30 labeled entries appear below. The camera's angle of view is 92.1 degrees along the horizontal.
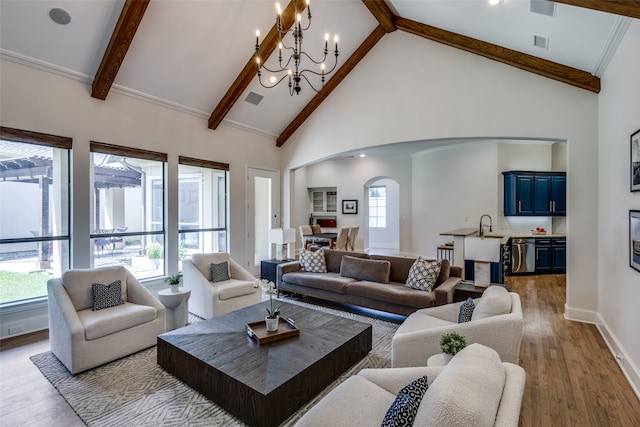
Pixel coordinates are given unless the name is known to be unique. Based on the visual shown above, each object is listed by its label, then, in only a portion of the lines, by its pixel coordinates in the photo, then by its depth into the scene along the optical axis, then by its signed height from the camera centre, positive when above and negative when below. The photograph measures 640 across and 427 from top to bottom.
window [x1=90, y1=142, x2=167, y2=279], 4.34 +0.05
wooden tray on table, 2.65 -1.07
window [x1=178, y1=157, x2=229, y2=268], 5.38 +0.11
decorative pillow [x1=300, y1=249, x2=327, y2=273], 5.07 -0.84
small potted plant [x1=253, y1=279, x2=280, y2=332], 2.77 -0.96
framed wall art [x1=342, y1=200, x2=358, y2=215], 9.82 +0.14
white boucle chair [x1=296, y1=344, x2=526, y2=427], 1.06 -0.79
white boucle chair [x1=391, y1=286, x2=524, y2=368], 2.20 -0.92
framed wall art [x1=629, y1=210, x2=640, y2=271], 2.58 -0.25
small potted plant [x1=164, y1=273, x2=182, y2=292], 3.67 -0.83
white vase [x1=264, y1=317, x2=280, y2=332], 2.77 -1.02
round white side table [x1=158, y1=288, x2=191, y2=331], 3.63 -1.12
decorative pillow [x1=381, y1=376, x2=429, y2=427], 1.27 -0.83
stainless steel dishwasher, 6.75 -0.98
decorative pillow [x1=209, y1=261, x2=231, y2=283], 4.36 -0.86
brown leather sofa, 3.74 -1.00
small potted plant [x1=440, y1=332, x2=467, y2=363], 1.78 -0.78
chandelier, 5.01 +2.65
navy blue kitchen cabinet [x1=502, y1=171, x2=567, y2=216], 7.08 +0.39
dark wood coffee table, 2.06 -1.14
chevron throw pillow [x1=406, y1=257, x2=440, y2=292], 3.85 -0.81
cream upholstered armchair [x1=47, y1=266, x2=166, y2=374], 2.78 -1.02
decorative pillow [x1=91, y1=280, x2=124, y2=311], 3.21 -0.88
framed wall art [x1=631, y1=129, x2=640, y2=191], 2.62 +0.42
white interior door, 6.52 -0.01
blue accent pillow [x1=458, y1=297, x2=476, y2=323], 2.61 -0.86
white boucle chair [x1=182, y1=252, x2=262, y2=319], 4.00 -1.00
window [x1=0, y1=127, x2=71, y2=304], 3.55 +0.01
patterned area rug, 2.17 -1.44
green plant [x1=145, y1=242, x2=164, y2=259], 4.93 -0.62
